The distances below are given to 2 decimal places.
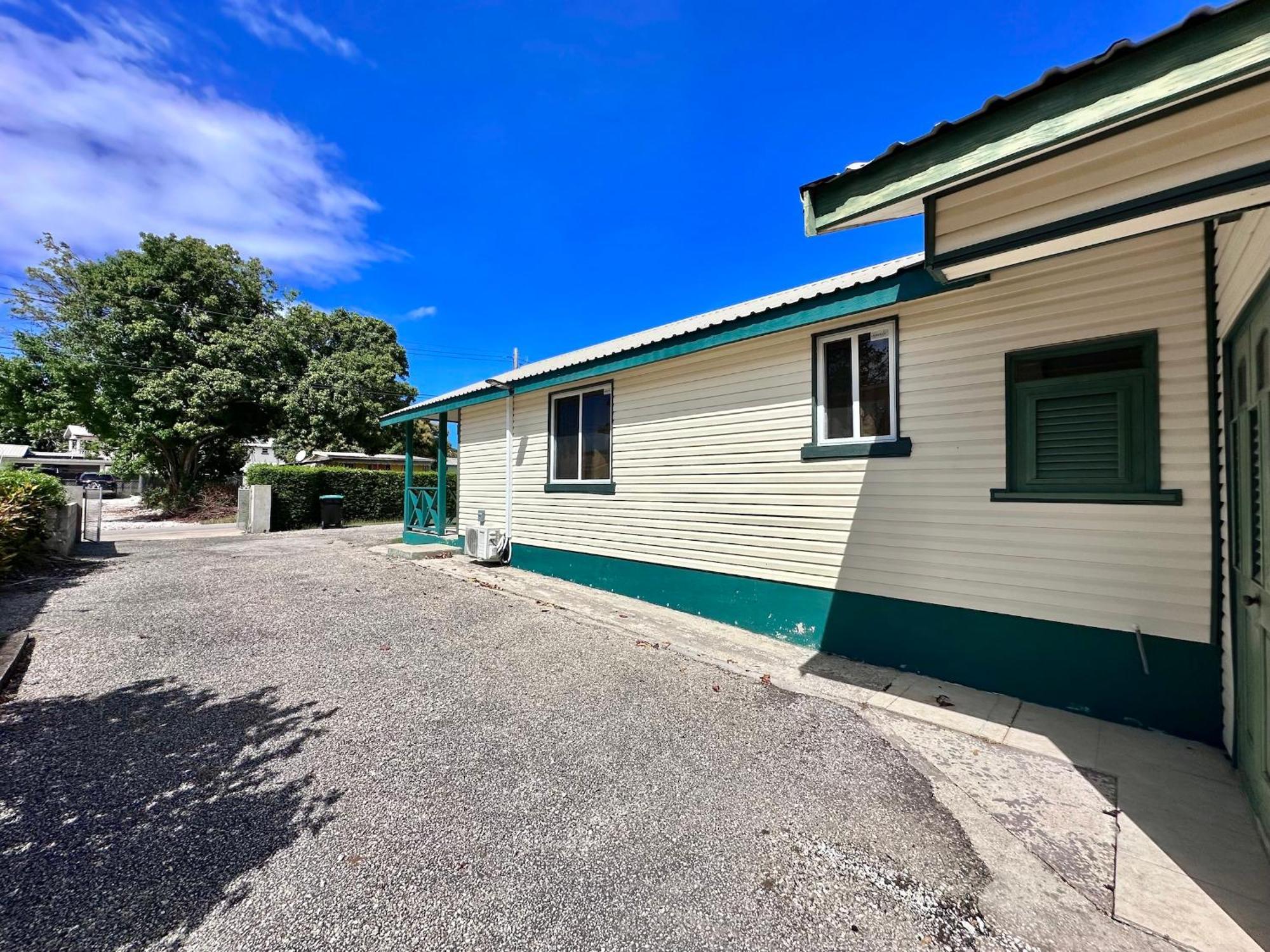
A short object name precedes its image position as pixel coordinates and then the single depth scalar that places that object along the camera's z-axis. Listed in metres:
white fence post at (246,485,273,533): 13.99
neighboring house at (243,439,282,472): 21.82
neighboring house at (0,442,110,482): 31.24
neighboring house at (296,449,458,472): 20.73
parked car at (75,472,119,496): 34.03
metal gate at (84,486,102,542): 11.33
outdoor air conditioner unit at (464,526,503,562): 8.82
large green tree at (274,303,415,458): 19.41
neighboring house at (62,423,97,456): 42.91
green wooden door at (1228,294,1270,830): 2.20
